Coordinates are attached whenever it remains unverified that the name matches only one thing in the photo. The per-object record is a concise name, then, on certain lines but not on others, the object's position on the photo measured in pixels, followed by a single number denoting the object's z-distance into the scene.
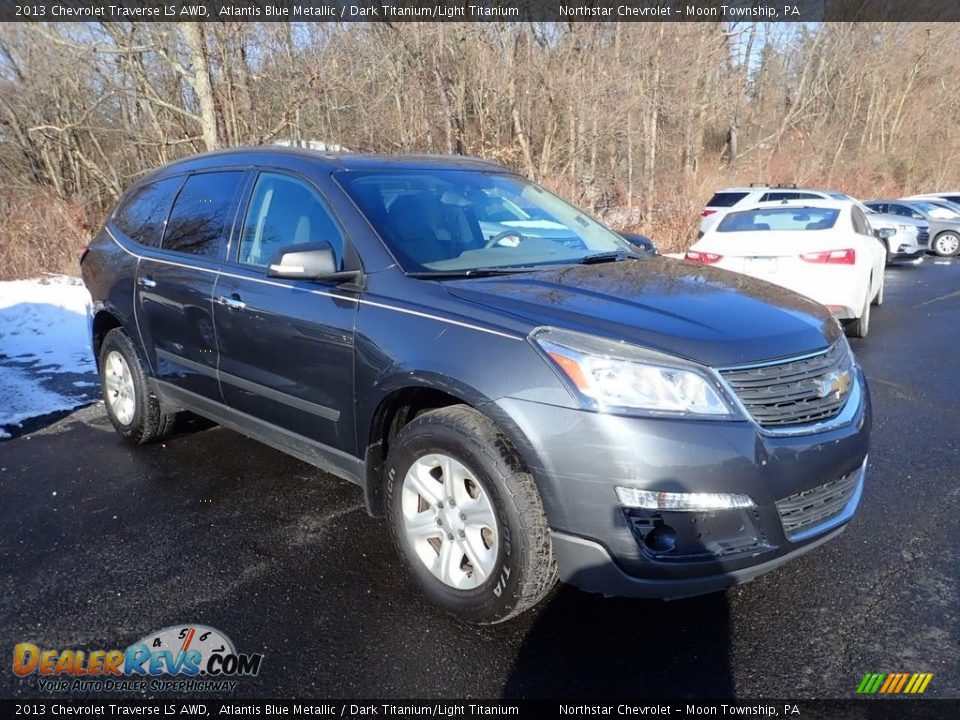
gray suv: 2.37
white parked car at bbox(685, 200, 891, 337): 7.45
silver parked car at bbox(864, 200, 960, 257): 18.06
